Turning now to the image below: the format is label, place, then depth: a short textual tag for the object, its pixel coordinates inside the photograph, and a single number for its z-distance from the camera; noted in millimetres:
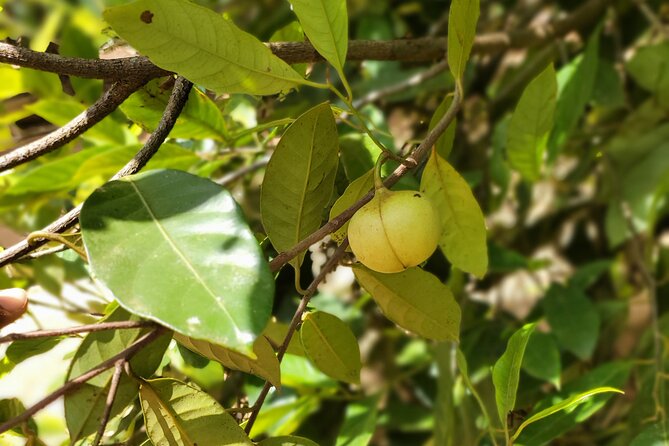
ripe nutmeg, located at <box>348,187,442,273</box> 601
